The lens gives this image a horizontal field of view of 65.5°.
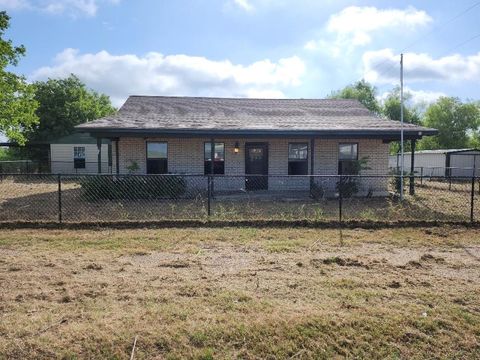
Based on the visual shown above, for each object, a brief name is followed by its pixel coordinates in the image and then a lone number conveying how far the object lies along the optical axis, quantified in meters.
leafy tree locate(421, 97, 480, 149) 49.44
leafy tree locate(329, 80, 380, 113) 54.06
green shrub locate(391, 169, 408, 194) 15.33
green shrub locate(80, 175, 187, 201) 13.04
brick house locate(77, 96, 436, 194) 14.32
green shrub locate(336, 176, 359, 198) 14.52
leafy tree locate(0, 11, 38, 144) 14.48
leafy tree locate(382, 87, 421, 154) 49.72
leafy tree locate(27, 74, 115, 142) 34.19
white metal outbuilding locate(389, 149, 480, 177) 27.30
